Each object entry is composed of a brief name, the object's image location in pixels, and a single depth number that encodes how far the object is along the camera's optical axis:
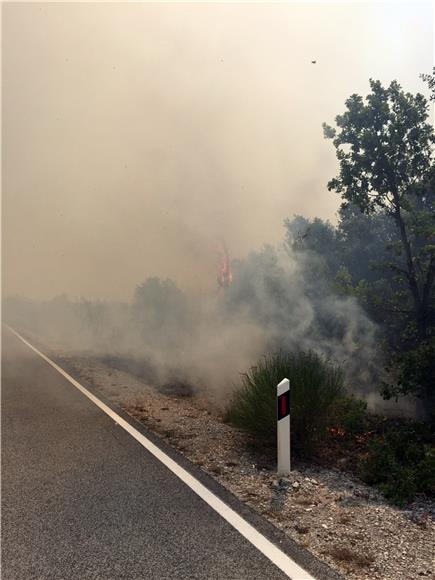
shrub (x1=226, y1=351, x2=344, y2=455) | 4.75
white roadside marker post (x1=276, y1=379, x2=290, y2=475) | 4.01
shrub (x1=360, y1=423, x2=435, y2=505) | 3.76
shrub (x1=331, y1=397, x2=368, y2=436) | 5.72
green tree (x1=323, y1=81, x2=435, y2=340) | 7.93
